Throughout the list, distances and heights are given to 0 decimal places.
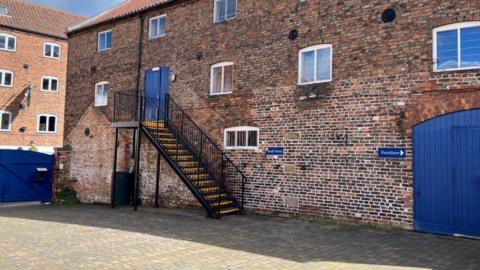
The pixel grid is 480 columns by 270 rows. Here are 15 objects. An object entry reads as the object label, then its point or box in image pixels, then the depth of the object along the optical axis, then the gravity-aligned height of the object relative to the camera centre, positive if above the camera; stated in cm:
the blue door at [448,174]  860 -23
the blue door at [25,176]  1566 -98
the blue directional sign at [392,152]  941 +22
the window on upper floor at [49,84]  2930 +495
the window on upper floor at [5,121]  2684 +197
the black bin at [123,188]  1455 -121
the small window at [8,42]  2708 +724
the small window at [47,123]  2884 +205
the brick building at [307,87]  926 +192
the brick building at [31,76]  2723 +527
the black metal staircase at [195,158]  1170 -4
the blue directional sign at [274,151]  1151 +21
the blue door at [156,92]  1463 +230
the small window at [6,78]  2703 +482
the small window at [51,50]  2948 +744
